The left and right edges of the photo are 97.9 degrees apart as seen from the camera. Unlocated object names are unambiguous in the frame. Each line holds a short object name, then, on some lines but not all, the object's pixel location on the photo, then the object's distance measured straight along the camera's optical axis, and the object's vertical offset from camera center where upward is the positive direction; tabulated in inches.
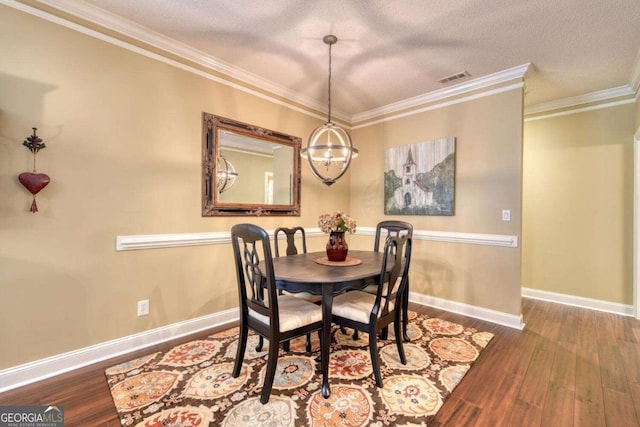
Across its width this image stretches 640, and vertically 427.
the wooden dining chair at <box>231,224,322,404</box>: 67.0 -27.5
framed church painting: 136.1 +17.3
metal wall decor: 73.3 +8.2
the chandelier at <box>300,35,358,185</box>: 92.7 +20.6
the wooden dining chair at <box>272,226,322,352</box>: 92.5 -16.6
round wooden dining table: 70.3 -18.0
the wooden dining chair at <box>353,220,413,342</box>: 100.7 -14.2
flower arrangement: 89.4 -4.1
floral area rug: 63.3 -46.9
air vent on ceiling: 120.0 +59.2
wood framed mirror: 112.1 +18.1
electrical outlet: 95.0 -33.7
